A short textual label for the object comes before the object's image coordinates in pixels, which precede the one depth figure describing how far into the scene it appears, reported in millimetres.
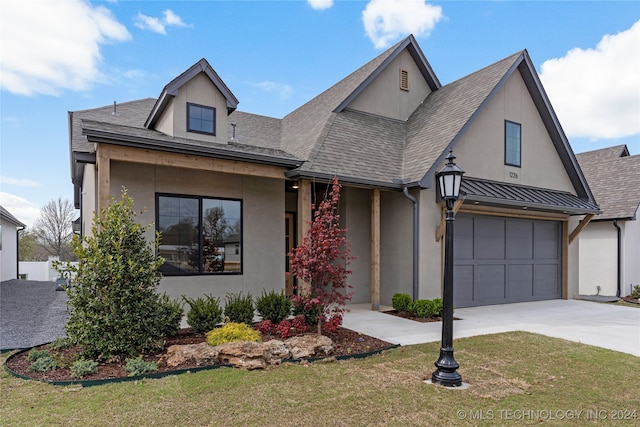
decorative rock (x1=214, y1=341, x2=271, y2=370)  5457
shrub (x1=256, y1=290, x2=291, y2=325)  7750
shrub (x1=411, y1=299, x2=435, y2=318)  9273
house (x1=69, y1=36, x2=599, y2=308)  8812
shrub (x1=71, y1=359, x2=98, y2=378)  4945
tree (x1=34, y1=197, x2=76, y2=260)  35031
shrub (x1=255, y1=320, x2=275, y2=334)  7215
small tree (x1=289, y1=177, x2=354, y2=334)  6668
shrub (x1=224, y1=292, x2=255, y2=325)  7503
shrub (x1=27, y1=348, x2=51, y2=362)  5484
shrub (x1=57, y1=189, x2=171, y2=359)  5512
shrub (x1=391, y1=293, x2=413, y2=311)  9672
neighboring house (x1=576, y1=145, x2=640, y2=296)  14742
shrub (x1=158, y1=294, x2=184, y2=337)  6273
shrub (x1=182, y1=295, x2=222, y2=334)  7004
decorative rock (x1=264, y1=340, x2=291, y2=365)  5664
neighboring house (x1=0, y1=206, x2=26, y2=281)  17953
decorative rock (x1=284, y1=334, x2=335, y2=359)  5977
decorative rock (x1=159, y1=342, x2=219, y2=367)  5418
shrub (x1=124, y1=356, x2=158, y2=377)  5053
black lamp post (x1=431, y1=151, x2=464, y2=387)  5027
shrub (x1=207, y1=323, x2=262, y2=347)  6113
